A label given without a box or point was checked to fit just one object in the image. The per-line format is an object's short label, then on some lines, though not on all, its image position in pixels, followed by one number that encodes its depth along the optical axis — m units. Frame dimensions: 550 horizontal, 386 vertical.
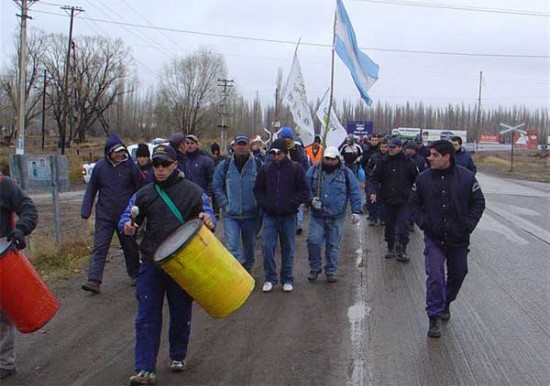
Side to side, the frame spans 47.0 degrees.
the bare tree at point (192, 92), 77.38
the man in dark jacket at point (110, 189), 7.72
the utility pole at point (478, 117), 83.16
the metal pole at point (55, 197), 9.86
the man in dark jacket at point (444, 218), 6.17
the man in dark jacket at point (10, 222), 4.98
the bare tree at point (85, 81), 66.44
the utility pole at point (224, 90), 70.06
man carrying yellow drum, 4.89
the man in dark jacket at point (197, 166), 8.88
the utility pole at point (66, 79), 50.91
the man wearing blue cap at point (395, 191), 9.77
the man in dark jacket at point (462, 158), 10.53
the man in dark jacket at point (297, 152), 10.10
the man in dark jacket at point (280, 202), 7.81
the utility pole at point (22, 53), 33.00
